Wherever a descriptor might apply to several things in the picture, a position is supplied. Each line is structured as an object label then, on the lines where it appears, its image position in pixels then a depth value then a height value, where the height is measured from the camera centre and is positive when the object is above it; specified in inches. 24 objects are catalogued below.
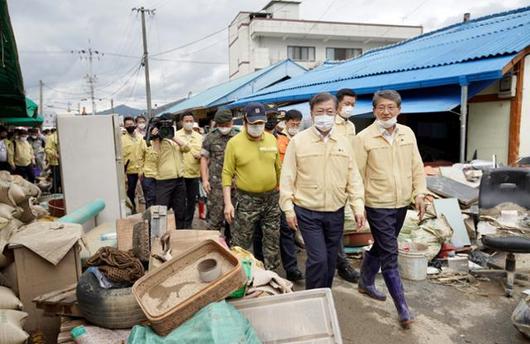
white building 1417.3 +313.6
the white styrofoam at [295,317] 95.9 -45.8
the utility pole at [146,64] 995.9 +160.1
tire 102.4 -44.1
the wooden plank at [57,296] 112.6 -45.9
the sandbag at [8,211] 142.6 -27.8
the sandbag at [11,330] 102.7 -49.9
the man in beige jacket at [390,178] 137.8 -18.4
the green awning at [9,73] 119.4 +24.1
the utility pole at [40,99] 1768.2 +139.9
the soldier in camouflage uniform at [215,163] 190.7 -16.9
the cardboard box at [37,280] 128.2 -46.8
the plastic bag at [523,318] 125.7 -60.9
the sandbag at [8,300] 116.1 -47.9
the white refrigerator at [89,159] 202.2 -14.1
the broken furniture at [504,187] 202.4 -32.8
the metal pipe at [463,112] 268.0 +6.3
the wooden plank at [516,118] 287.7 +1.7
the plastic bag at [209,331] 82.4 -41.6
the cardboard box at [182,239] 134.4 -38.0
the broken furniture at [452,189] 234.9 -39.7
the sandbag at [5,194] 147.9 -22.1
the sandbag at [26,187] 165.3 -22.8
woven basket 88.6 -37.3
